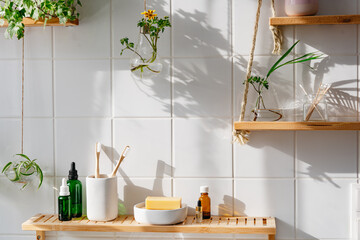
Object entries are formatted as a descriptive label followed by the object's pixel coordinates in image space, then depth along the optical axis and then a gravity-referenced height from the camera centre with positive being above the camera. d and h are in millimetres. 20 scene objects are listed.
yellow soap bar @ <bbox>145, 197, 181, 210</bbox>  1522 -272
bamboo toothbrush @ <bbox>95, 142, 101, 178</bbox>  1595 -131
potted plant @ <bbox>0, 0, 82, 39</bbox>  1495 +325
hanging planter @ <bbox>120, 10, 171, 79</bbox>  1516 +221
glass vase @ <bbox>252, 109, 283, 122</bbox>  1561 +4
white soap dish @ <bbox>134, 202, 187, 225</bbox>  1498 -306
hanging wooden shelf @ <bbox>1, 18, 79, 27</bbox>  1559 +304
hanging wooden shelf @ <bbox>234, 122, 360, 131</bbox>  1450 -29
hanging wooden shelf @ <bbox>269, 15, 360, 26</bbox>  1466 +291
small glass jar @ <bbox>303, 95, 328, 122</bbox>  1501 +23
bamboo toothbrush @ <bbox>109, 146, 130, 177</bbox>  1584 -144
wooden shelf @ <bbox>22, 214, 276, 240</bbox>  1483 -337
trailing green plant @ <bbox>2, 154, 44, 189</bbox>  1615 -176
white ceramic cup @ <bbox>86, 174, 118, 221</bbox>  1553 -258
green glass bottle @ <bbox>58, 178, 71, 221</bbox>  1562 -279
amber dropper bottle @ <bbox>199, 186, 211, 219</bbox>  1551 -271
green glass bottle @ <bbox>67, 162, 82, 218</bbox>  1611 -259
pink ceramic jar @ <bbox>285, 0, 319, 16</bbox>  1479 +332
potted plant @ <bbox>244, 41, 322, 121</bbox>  1523 +111
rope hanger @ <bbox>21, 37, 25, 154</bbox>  1660 +134
